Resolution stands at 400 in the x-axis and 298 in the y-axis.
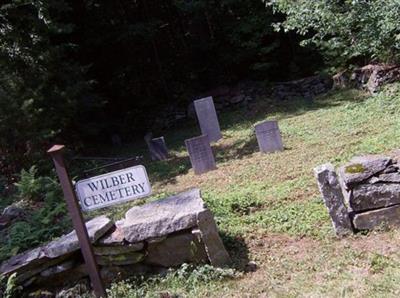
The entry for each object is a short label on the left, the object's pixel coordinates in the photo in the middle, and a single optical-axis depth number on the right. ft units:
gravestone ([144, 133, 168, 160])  32.14
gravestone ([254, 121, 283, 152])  26.11
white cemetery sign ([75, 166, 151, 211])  10.71
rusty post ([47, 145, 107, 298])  10.51
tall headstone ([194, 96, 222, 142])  34.60
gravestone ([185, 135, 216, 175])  25.58
